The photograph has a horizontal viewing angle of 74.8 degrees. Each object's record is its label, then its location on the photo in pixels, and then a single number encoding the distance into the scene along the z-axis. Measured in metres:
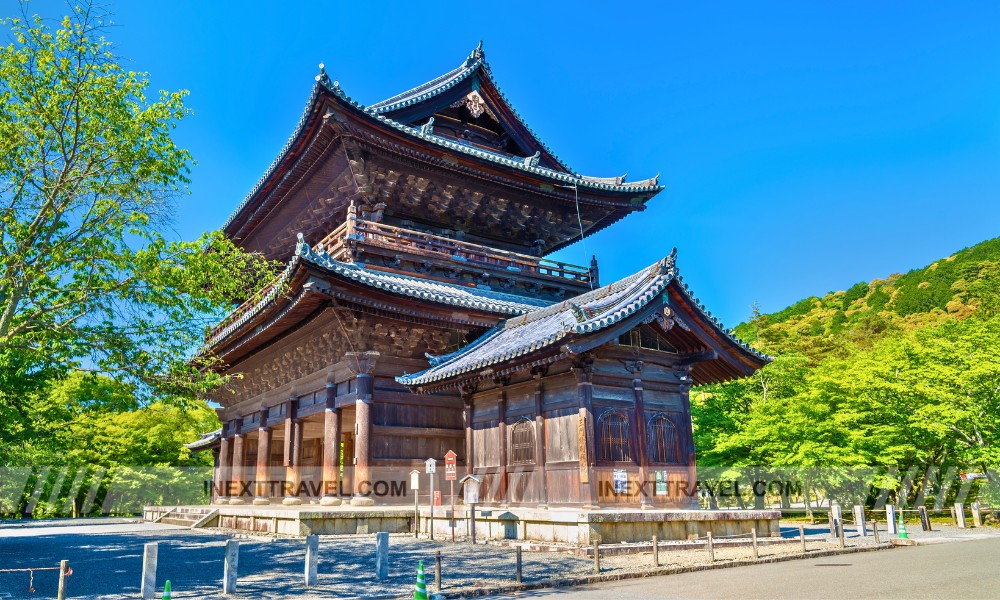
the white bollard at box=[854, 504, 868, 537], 20.11
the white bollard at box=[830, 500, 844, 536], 16.52
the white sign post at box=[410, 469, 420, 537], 16.16
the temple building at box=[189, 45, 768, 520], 16.28
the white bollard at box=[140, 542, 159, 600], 9.05
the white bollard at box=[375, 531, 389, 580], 11.28
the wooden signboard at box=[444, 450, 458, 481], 15.86
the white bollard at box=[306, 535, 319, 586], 10.52
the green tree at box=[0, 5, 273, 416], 11.93
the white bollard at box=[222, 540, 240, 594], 9.96
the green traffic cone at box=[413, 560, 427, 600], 7.90
